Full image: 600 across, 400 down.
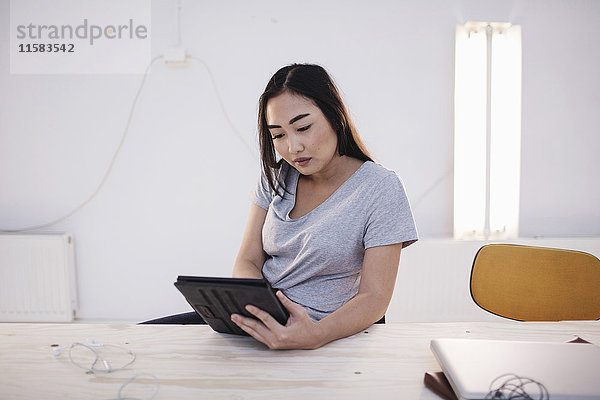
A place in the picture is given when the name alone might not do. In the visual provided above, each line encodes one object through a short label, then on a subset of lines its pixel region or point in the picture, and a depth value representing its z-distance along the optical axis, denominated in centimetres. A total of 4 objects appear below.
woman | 117
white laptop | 73
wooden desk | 81
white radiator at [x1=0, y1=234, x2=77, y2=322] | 257
